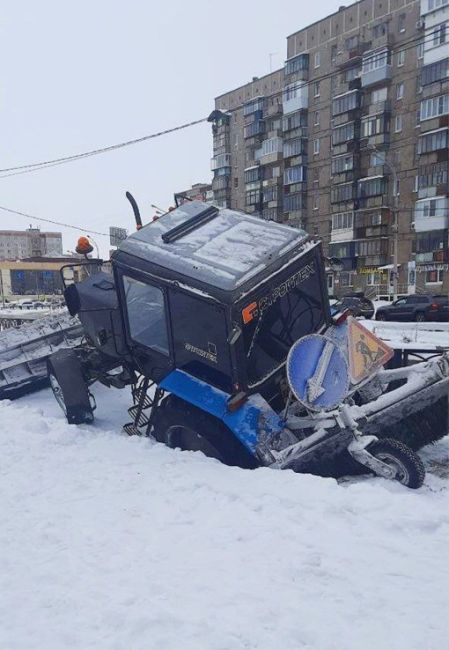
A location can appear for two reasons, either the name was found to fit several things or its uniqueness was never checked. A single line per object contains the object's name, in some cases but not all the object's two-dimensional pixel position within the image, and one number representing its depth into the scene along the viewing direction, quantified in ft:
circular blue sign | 15.24
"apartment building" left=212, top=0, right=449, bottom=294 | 126.93
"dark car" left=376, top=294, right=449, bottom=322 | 73.77
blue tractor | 15.11
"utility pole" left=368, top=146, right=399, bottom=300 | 115.14
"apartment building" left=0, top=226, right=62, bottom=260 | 460.18
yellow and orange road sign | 16.70
